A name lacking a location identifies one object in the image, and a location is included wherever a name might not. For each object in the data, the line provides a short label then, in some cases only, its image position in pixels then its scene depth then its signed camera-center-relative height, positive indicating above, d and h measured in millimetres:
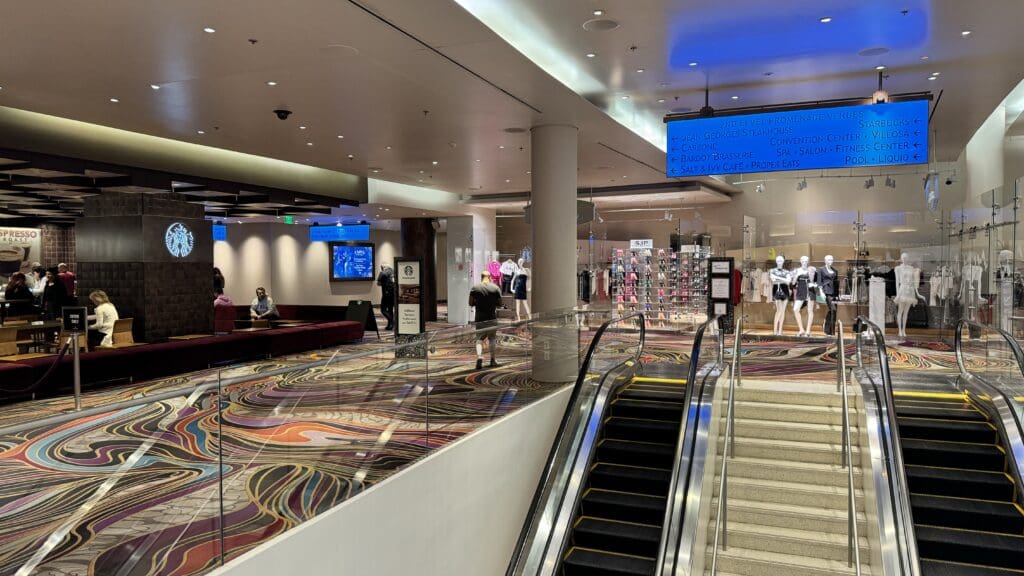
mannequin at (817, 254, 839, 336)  14008 -280
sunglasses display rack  17484 -230
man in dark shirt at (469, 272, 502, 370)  12180 -403
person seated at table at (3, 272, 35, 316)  14430 -326
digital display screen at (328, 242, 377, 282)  24797 +526
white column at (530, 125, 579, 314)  10094 +807
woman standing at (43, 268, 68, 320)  14086 -344
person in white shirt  11484 -661
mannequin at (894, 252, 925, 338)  13609 -340
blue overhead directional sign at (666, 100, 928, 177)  8000 +1537
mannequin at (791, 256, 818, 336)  14172 -318
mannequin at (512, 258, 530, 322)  18641 -365
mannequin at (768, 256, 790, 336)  14508 -323
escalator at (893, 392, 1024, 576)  5898 -1989
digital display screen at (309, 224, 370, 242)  23500 +1399
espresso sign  23297 +989
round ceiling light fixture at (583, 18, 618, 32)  6867 +2392
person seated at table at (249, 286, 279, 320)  17344 -750
